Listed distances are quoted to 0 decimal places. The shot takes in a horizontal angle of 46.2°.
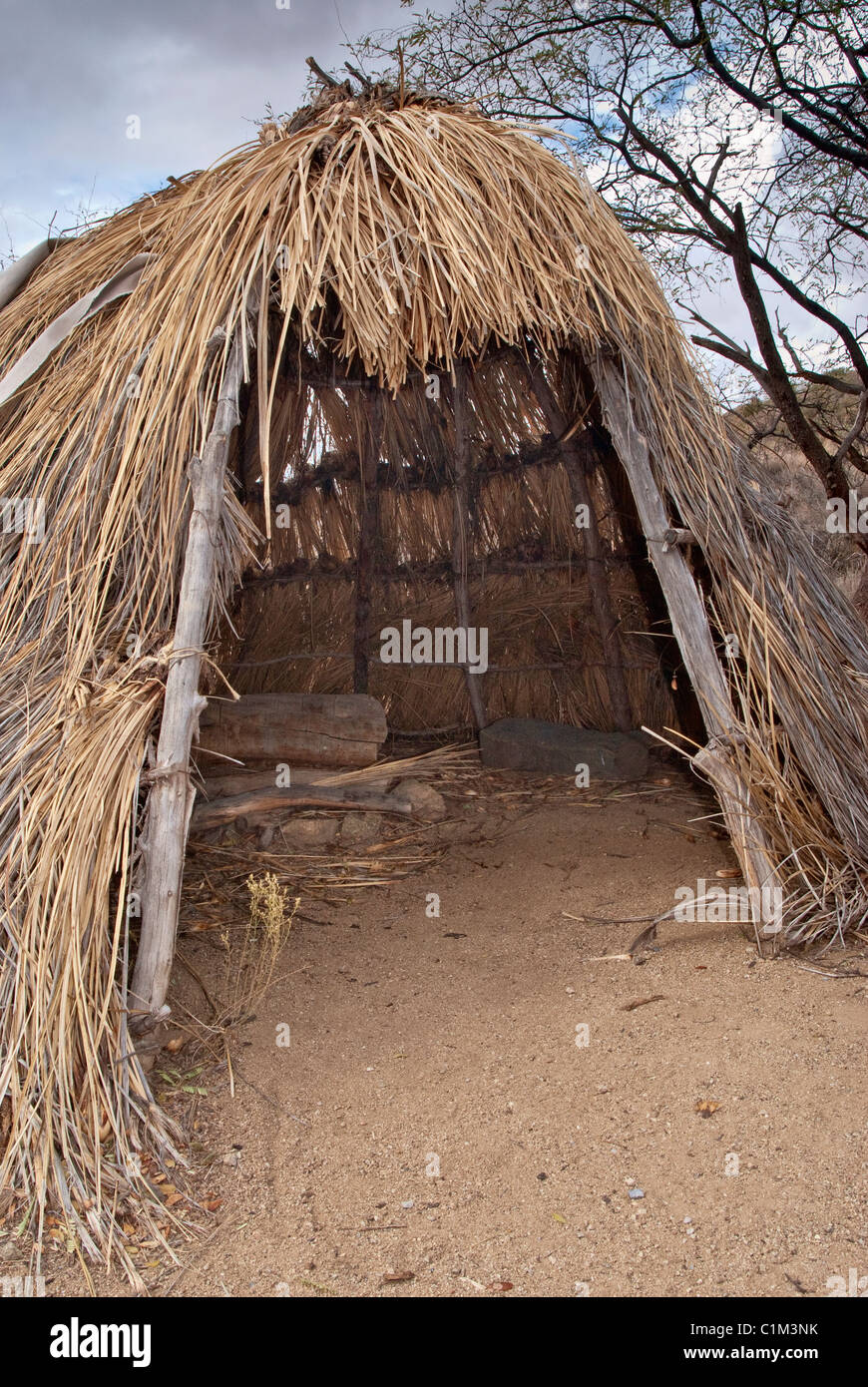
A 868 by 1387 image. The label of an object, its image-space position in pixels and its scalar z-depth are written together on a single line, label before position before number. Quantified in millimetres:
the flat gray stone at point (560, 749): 5844
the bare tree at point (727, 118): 6953
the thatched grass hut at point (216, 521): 2672
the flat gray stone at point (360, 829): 5125
